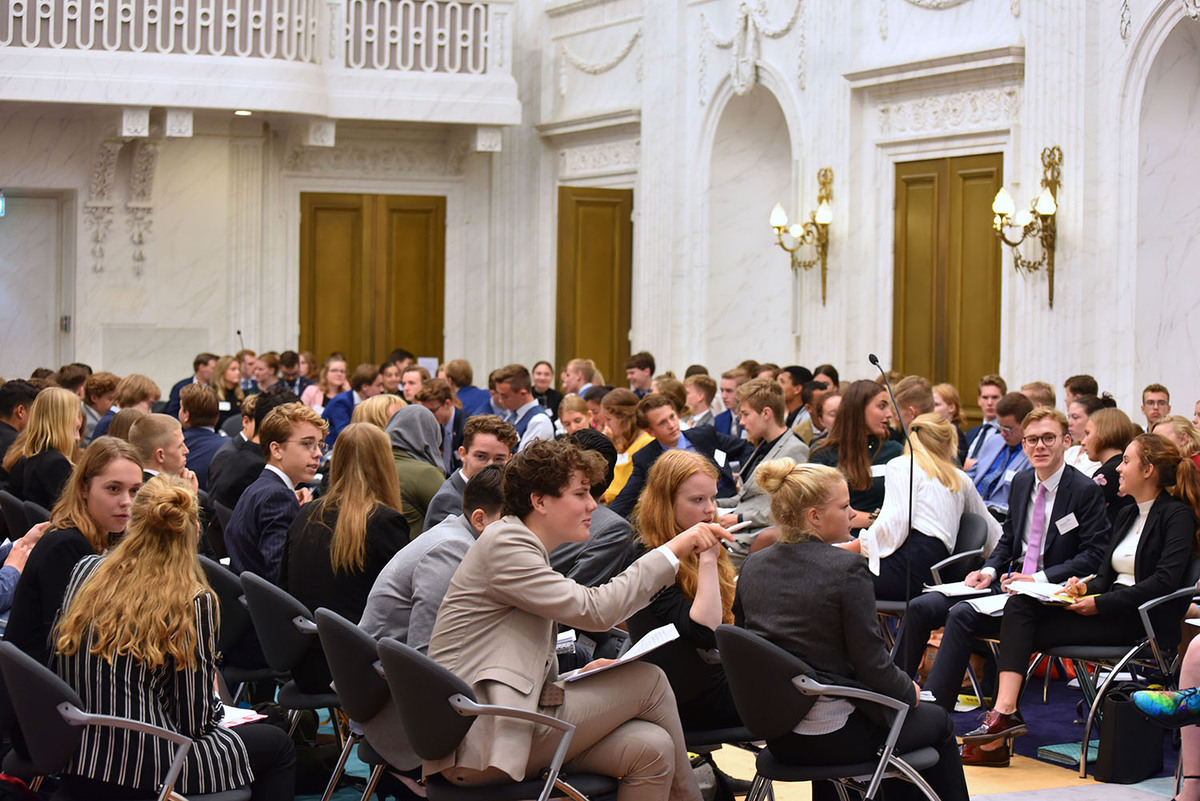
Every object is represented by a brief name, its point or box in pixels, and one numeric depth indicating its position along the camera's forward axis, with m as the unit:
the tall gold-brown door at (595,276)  14.34
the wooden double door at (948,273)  11.05
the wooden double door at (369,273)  15.86
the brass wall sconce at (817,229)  12.05
